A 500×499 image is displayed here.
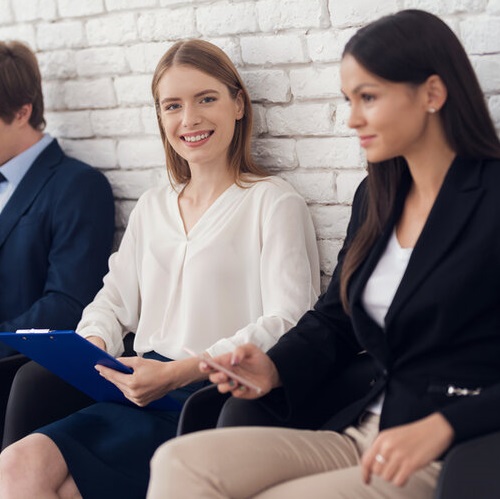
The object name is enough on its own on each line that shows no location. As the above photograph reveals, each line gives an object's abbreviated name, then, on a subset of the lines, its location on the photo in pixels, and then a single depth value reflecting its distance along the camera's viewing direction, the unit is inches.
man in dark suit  147.2
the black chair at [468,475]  109.1
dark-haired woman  113.8
